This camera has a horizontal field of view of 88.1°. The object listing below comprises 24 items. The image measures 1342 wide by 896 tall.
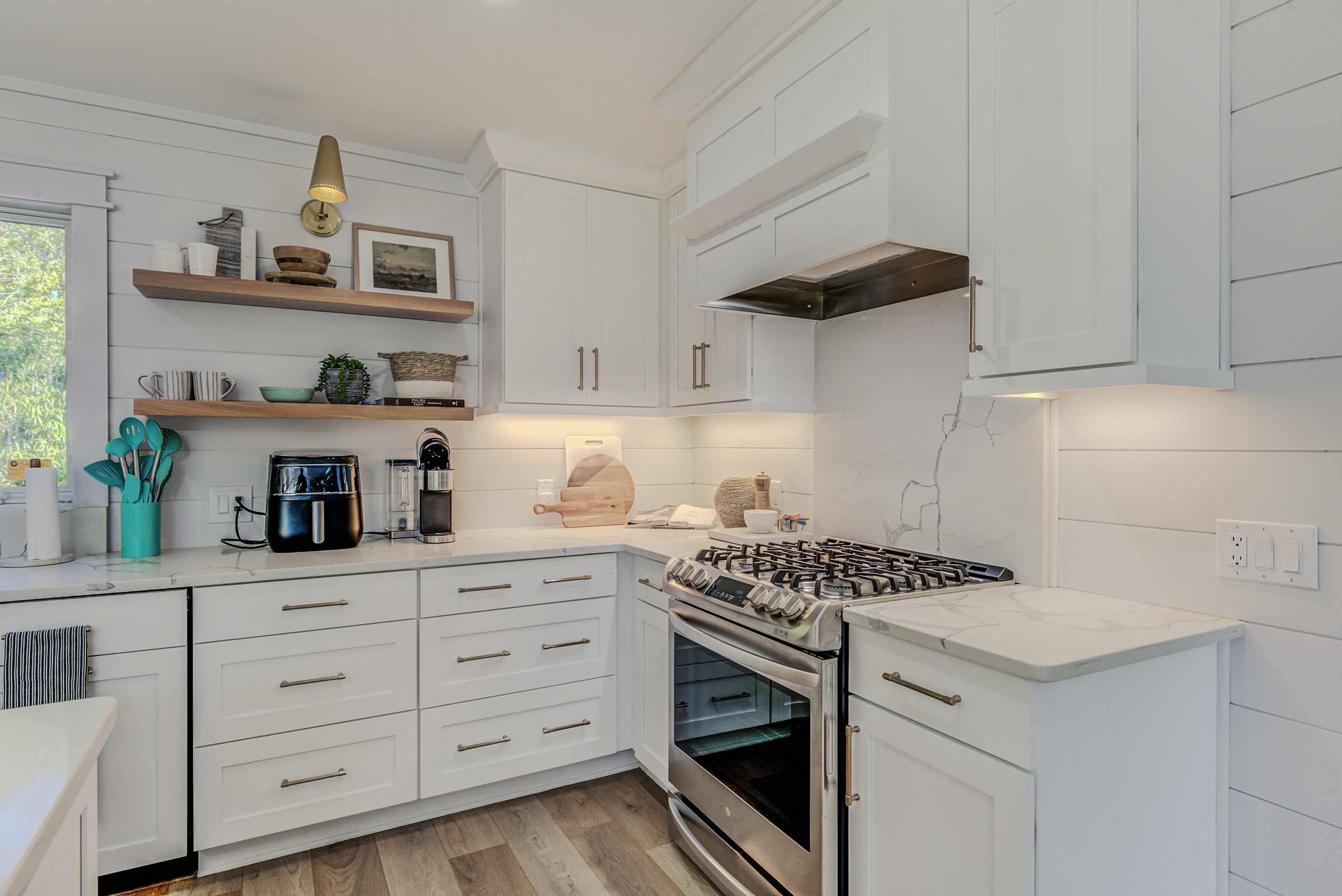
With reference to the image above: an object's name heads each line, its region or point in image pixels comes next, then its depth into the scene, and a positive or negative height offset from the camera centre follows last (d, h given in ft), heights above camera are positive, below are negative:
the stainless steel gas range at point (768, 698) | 5.22 -2.21
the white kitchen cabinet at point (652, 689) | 7.82 -2.86
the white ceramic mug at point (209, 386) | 7.88 +0.66
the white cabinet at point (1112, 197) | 4.37 +1.65
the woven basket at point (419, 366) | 8.64 +0.98
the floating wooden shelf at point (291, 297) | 7.52 +1.71
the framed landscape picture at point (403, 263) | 9.09 +2.43
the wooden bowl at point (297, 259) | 8.08 +2.17
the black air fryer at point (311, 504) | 7.73 -0.69
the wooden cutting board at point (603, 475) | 10.39 -0.47
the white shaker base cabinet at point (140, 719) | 6.22 -2.54
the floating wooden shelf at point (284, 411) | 7.39 +0.37
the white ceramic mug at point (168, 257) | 7.59 +2.06
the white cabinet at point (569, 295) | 9.02 +2.03
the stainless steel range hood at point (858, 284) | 5.98 +1.60
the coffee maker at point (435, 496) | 8.46 -0.64
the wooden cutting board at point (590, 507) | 10.16 -0.93
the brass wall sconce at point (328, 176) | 7.41 +2.87
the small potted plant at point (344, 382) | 8.50 +0.76
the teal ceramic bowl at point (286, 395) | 7.94 +0.56
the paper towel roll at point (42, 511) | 6.85 -0.68
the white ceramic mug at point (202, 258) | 7.68 +2.06
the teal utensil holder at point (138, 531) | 7.31 -0.93
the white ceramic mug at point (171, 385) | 7.69 +0.65
